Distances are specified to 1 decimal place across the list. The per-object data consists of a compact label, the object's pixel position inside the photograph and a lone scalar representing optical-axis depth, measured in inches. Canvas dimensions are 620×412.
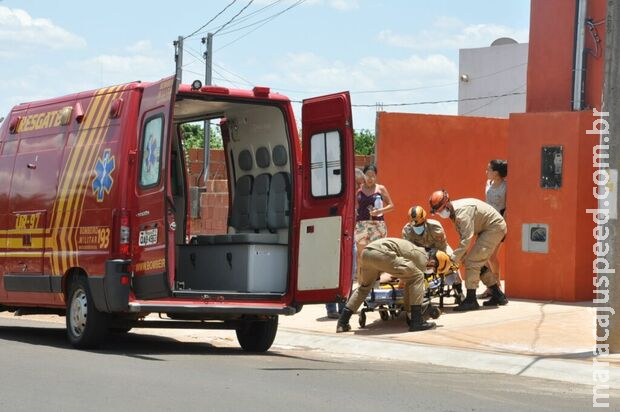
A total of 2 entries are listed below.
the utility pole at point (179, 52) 1345.0
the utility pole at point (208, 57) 1328.7
